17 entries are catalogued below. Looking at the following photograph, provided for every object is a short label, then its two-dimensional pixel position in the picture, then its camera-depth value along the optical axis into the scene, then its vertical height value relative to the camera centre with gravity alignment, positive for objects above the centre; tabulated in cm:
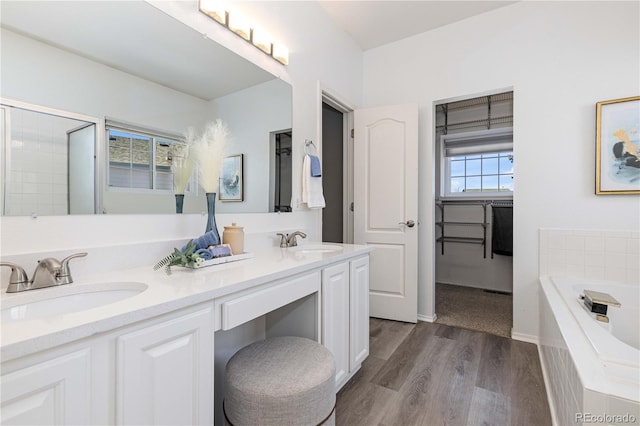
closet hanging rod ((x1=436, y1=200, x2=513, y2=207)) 368 +11
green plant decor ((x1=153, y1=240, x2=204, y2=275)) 113 -19
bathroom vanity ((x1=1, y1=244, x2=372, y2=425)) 56 -31
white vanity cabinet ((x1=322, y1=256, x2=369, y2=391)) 149 -57
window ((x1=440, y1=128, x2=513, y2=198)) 379 +64
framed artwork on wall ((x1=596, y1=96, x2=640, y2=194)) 203 +46
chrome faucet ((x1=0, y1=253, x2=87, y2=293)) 85 -20
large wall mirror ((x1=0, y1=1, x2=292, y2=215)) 93 +45
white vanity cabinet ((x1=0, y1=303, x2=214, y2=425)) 56 -37
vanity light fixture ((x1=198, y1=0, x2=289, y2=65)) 148 +101
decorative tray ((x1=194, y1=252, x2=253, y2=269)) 120 -22
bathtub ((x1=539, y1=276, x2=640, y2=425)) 92 -55
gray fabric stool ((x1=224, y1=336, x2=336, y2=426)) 98 -60
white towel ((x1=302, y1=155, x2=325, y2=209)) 216 +17
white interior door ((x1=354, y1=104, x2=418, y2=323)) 273 +7
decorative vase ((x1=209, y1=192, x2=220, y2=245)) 137 -1
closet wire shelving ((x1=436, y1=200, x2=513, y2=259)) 382 -17
